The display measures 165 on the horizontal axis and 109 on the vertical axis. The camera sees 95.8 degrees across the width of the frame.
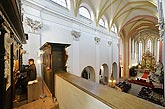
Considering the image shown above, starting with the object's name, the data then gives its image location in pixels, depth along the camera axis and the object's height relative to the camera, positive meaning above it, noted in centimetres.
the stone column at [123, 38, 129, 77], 1155 -73
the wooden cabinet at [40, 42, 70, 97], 230 -21
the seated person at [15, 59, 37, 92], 268 -91
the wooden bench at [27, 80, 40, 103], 236 -130
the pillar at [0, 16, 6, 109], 106 -23
